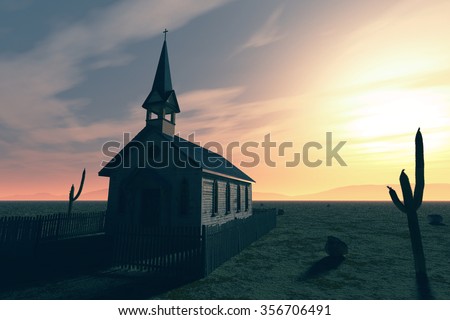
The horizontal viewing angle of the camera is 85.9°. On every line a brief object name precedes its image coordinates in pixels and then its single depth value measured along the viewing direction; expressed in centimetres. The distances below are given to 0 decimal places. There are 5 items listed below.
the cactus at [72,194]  2886
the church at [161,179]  1644
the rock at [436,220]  3303
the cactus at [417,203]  1026
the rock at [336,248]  1319
